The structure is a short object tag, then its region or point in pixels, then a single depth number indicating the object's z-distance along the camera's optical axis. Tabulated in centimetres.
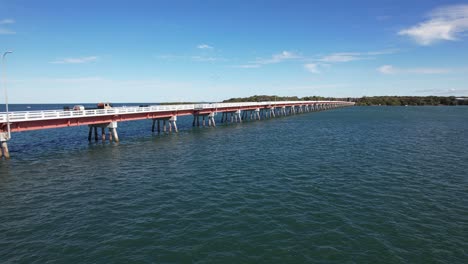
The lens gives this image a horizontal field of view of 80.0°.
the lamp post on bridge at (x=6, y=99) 3000
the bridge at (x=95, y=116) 3198
